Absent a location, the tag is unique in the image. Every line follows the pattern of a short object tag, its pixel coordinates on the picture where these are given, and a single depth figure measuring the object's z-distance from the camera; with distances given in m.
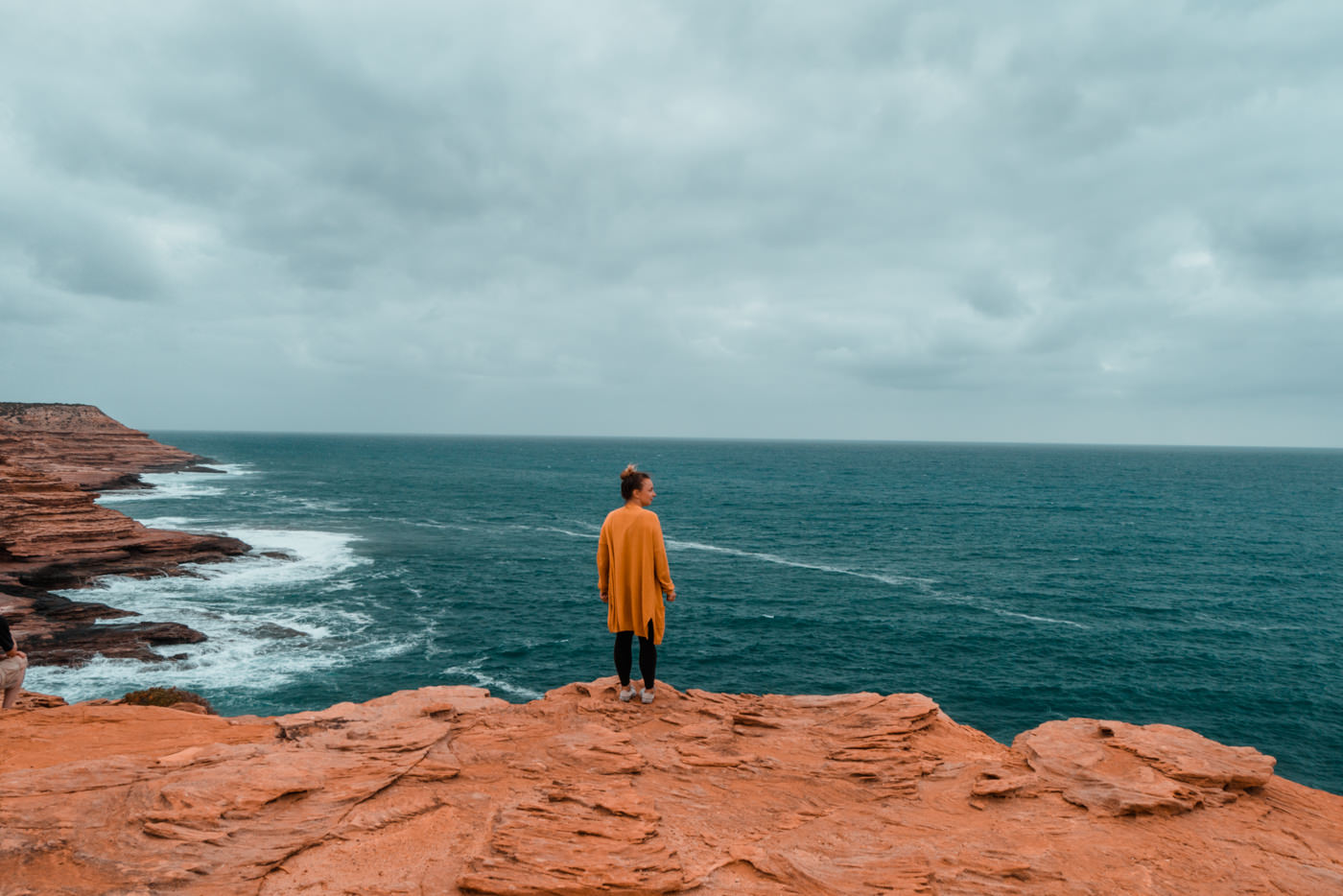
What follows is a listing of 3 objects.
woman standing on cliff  8.55
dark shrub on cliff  13.68
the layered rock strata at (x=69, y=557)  28.17
